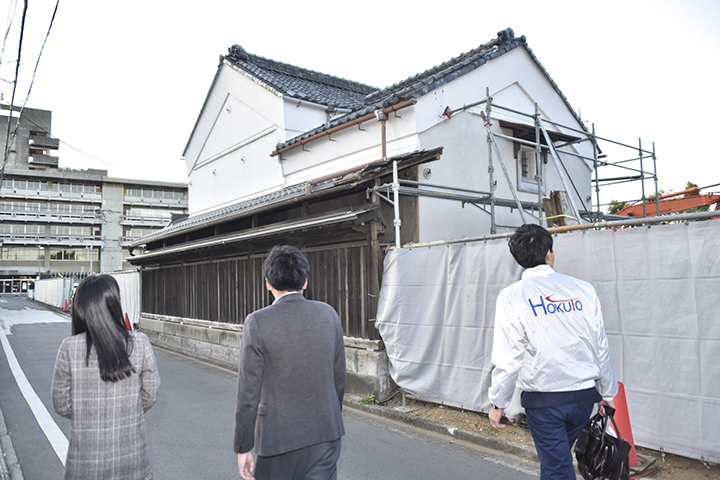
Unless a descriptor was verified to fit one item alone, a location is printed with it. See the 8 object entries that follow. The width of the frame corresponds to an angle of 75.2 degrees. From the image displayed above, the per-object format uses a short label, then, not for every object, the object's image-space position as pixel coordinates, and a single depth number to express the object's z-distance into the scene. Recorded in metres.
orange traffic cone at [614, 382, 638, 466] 4.22
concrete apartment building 60.06
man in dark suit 2.53
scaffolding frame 7.40
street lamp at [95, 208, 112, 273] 57.42
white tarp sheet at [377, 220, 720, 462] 4.11
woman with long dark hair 2.60
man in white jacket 2.75
